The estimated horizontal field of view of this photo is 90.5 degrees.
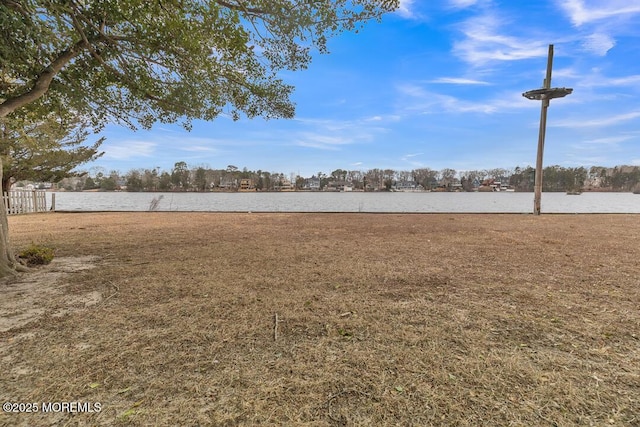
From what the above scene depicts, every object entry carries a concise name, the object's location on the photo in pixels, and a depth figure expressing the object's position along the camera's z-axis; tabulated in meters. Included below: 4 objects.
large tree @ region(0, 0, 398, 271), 3.94
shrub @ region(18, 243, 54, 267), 4.73
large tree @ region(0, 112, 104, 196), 11.41
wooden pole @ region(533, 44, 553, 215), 12.66
